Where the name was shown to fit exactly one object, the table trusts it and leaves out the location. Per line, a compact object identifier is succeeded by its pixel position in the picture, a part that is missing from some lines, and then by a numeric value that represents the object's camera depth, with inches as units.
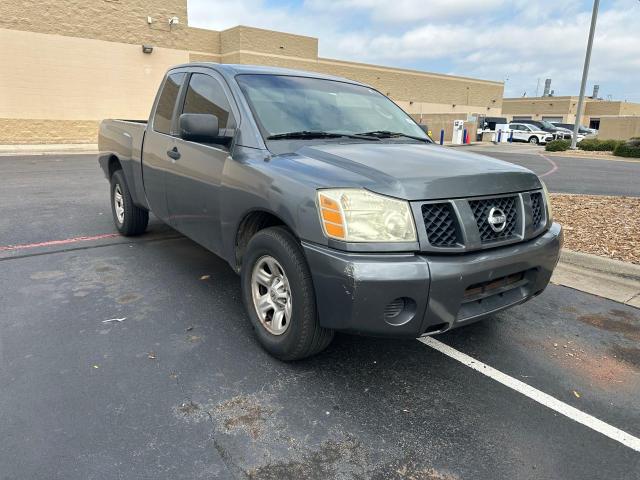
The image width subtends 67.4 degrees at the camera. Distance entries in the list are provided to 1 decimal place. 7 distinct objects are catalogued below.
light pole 881.5
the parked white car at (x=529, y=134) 1390.3
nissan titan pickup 102.6
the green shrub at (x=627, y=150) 838.5
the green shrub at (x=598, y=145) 986.3
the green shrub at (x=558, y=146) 1000.9
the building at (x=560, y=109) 2489.7
